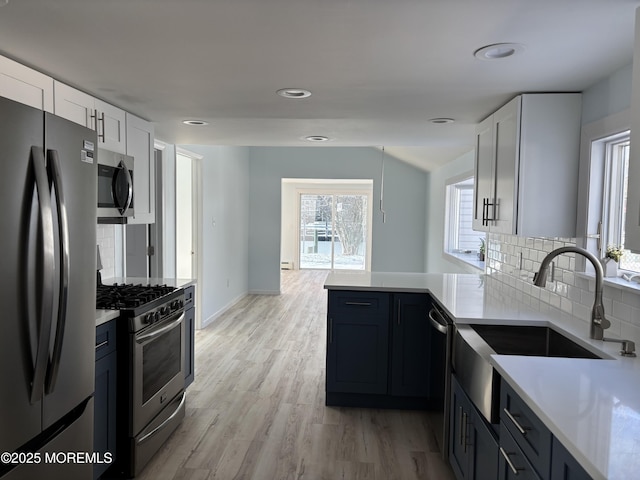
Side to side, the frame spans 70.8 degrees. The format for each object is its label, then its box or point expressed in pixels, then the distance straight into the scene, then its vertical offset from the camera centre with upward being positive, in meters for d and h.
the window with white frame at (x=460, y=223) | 5.57 -0.04
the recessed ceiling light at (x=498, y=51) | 1.77 +0.69
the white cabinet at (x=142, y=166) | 3.12 +0.35
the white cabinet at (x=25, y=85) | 1.96 +0.59
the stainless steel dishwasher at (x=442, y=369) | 2.55 -0.89
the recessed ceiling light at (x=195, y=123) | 3.37 +0.70
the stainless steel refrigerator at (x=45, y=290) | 1.46 -0.28
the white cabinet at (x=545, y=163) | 2.44 +0.32
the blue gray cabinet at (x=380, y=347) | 3.17 -0.92
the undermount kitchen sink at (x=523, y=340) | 2.19 -0.60
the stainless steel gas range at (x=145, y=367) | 2.35 -0.86
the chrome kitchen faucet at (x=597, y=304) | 1.85 -0.33
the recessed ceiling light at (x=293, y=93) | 2.47 +0.70
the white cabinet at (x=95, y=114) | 2.36 +0.57
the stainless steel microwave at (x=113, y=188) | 2.58 +0.15
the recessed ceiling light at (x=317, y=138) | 3.92 +0.71
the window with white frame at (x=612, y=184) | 2.21 +0.20
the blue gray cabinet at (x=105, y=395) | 2.15 -0.89
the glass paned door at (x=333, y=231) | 11.47 -0.33
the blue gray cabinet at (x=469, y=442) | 1.76 -0.98
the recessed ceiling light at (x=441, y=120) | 3.16 +0.71
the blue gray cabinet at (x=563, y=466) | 1.05 -0.60
